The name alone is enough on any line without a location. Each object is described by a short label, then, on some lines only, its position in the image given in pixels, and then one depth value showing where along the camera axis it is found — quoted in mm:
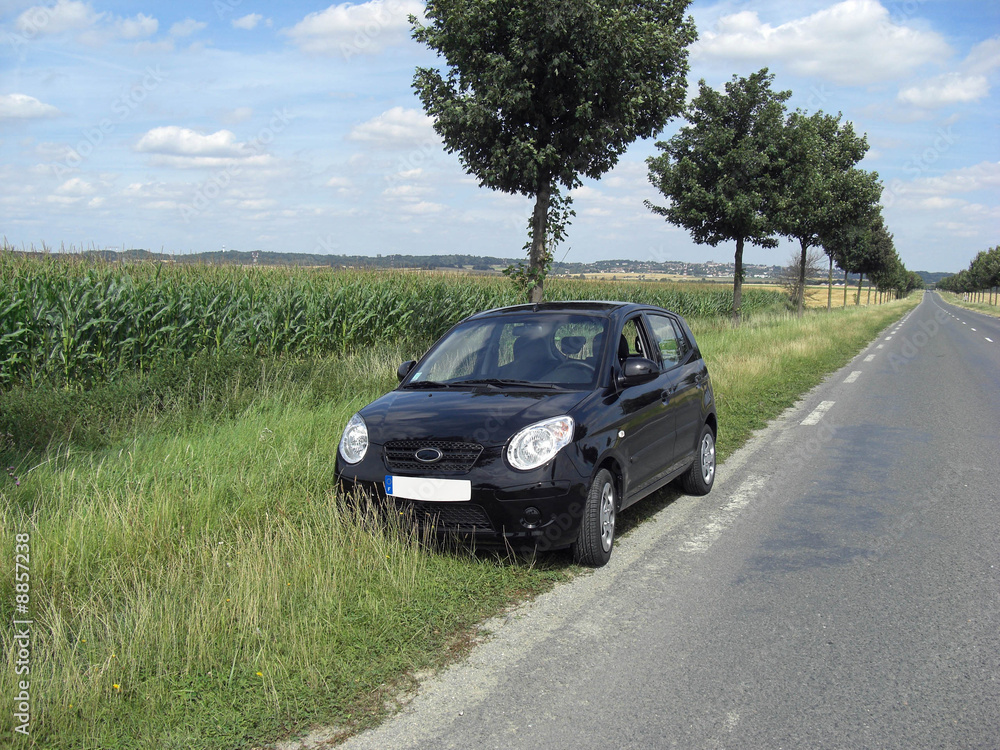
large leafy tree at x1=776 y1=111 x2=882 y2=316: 25047
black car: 4434
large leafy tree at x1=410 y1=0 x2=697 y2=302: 9930
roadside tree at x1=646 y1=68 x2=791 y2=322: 23969
